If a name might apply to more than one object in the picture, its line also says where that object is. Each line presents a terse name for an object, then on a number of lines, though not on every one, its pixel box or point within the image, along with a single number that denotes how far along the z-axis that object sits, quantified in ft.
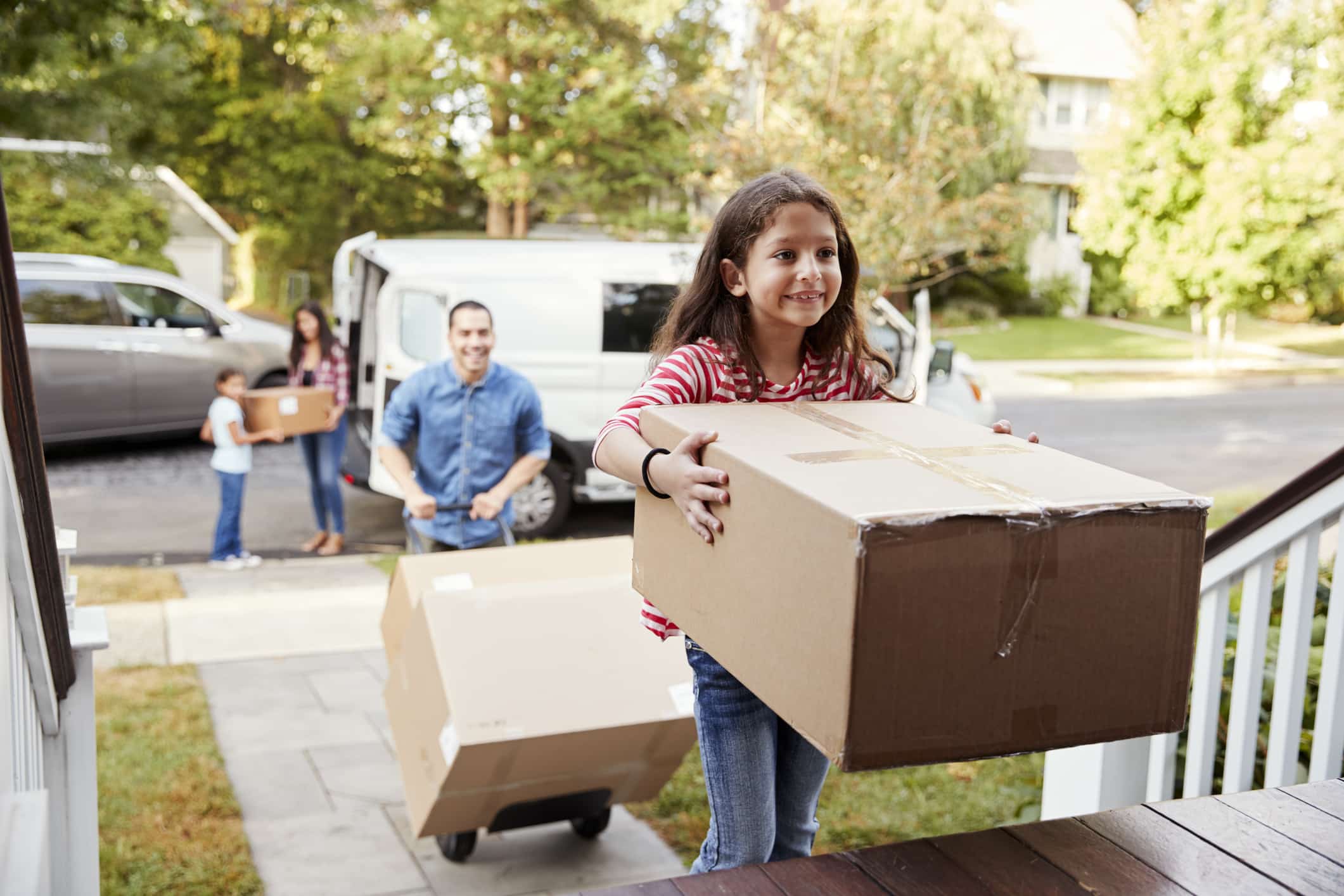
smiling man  15.53
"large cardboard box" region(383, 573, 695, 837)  10.28
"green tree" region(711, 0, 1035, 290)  31.30
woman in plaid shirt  26.32
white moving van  27.27
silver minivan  34.12
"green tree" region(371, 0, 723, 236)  60.13
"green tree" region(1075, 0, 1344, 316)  58.80
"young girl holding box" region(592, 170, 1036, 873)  7.02
